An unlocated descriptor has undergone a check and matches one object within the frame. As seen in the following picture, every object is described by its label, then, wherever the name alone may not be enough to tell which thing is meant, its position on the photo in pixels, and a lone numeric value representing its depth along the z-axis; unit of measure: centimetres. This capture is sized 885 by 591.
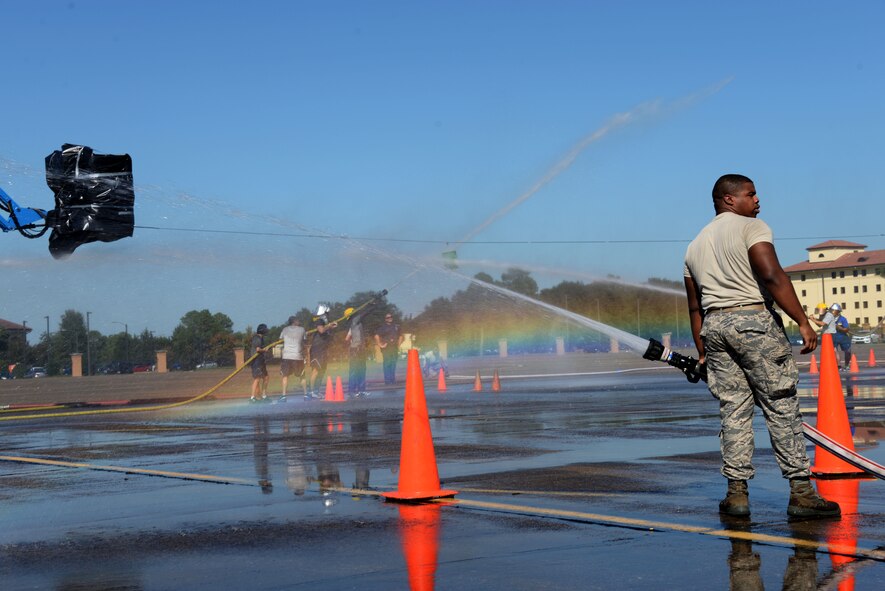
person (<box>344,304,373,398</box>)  2475
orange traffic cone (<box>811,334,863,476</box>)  849
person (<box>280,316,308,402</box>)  2411
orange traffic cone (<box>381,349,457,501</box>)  747
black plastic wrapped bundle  1792
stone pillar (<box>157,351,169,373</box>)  5000
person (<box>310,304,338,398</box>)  2517
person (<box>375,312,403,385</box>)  2641
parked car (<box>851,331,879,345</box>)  10064
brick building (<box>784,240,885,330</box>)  15250
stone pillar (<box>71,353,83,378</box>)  5331
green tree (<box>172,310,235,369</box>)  4850
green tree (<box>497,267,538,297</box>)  3034
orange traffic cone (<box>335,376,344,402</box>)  2262
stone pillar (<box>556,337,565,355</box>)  6159
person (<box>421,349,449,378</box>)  3697
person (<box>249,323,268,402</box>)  2359
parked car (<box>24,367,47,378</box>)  5212
